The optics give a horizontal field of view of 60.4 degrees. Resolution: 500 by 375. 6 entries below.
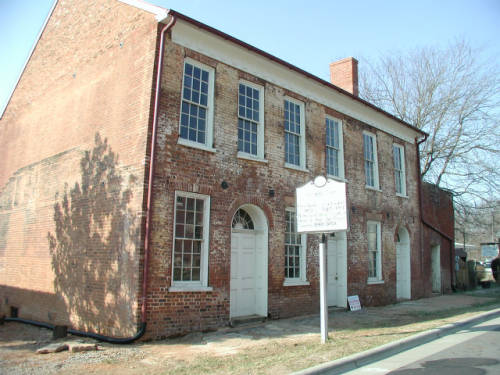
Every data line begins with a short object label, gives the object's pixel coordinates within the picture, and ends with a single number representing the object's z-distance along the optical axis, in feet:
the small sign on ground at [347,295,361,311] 44.00
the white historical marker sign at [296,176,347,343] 27.12
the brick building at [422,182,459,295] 61.10
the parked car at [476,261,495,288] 75.63
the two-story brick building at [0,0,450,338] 30.60
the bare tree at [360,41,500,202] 74.34
